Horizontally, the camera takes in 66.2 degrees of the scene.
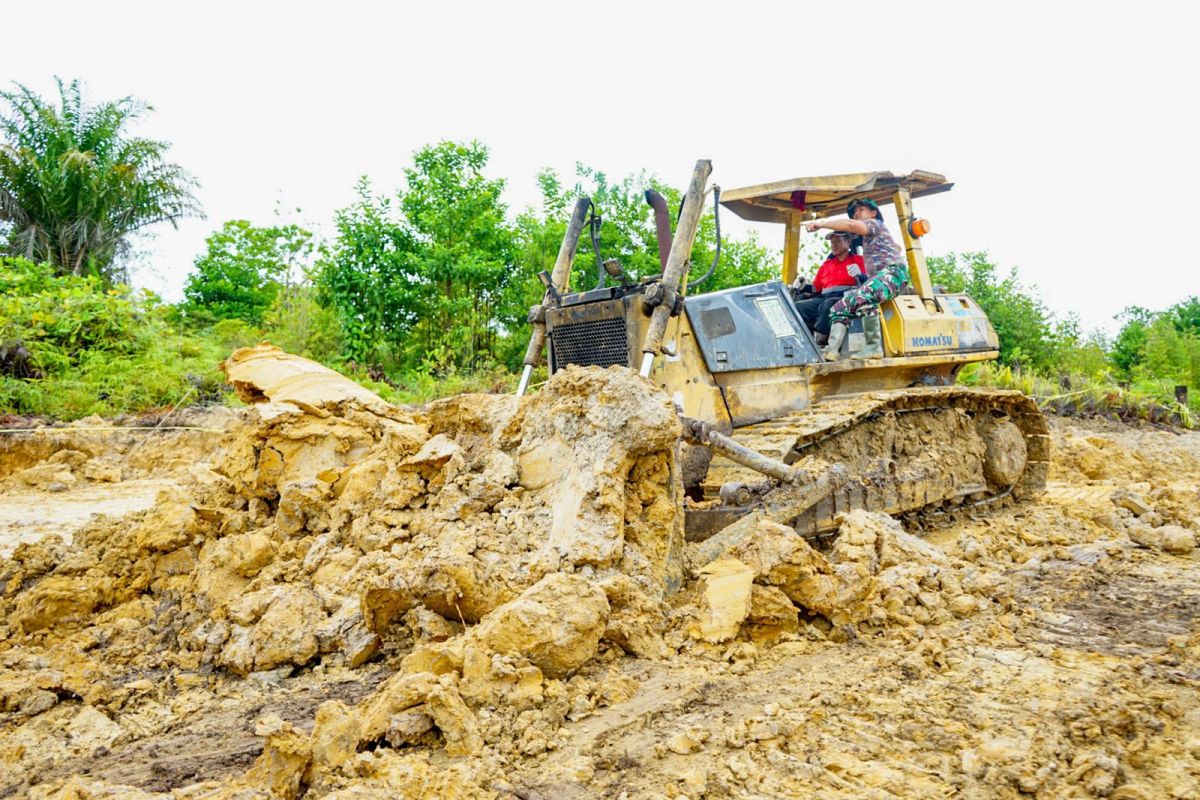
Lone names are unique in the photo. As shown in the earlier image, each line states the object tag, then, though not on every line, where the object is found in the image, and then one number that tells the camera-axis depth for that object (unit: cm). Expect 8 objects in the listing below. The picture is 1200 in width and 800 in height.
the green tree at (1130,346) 2092
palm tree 2155
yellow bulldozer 590
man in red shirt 772
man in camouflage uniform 749
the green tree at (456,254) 1627
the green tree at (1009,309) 1944
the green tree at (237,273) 2536
